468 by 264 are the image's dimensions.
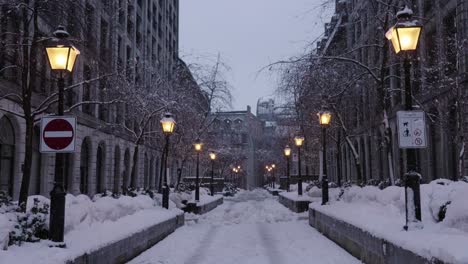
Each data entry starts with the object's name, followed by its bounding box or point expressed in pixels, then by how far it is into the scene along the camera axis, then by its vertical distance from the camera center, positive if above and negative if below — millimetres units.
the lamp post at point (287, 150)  38188 +1511
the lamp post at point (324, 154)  17672 +624
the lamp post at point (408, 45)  8242 +2151
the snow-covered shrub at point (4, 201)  8902 -553
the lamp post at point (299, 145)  28339 +1526
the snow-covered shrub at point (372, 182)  21656 -532
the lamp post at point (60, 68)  7809 +1787
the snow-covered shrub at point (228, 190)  54638 -2312
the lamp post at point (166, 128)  18188 +1583
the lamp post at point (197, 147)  27338 +1368
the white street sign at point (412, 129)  8266 +679
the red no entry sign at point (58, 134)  8023 +598
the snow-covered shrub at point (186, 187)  30166 -1162
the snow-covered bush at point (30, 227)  7312 -868
